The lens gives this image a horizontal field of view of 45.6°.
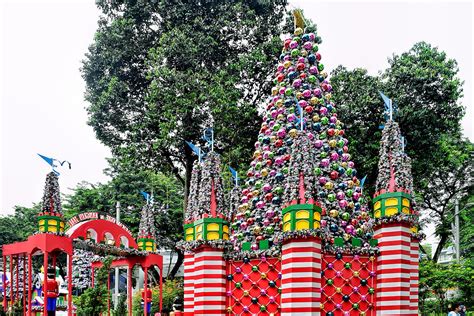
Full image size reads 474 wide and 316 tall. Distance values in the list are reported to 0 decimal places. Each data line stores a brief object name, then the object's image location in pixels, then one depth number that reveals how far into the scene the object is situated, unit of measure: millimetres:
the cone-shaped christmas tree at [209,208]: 12062
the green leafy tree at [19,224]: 40062
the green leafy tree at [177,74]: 24641
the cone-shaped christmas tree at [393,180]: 11508
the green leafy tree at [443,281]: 24516
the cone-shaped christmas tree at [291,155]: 12234
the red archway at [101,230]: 17672
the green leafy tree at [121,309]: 21500
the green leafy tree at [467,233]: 34562
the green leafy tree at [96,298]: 17969
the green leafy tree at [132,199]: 35250
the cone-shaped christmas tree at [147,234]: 23047
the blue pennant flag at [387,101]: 12516
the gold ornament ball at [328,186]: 12227
